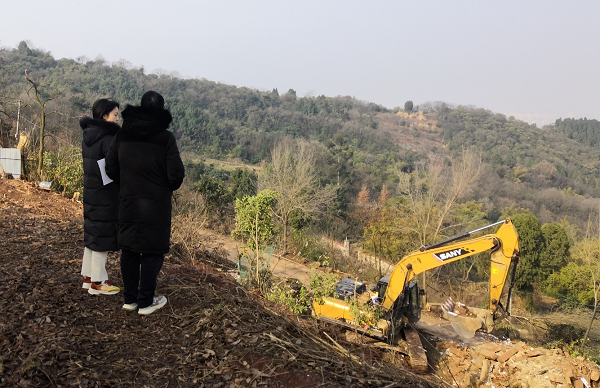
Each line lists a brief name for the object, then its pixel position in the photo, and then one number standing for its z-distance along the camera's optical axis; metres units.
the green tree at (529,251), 22.55
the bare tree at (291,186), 23.98
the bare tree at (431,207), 21.19
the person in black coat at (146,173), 3.31
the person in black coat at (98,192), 3.70
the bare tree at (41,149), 10.71
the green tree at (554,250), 23.31
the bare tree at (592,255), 19.08
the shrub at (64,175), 11.72
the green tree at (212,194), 23.06
